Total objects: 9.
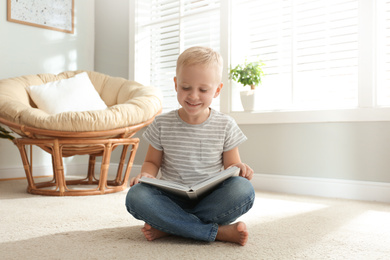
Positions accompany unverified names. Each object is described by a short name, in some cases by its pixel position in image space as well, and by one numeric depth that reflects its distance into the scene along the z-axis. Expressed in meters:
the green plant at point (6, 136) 2.61
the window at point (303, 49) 2.17
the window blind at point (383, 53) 2.17
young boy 1.21
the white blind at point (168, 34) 3.00
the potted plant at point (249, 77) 2.59
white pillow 2.56
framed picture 3.17
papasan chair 2.16
